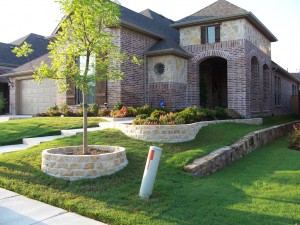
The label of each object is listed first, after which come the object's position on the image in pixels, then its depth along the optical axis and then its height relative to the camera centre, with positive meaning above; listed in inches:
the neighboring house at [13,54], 876.0 +151.2
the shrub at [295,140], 391.1 -50.7
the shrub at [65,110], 532.0 -11.5
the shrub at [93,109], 502.9 -9.4
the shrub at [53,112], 548.7 -15.1
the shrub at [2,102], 803.1 +5.3
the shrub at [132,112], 464.9 -13.6
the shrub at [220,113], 482.1 -17.4
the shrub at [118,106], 490.9 -4.5
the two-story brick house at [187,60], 531.8 +80.5
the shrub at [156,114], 368.8 -13.6
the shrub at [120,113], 450.6 -14.7
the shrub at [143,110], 465.7 -10.8
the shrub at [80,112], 512.9 -14.4
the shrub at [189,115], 366.0 -15.8
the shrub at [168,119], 335.6 -18.5
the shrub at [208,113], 441.5 -15.5
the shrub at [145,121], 336.8 -20.4
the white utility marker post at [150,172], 187.6 -43.7
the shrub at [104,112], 485.7 -13.9
